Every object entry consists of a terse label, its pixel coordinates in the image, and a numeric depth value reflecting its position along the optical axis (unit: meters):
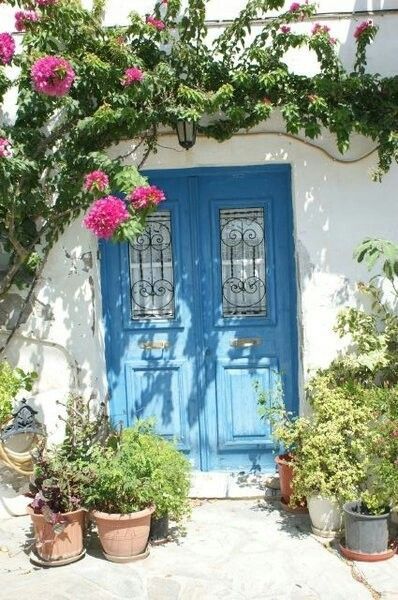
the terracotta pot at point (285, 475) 5.09
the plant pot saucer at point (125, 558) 4.49
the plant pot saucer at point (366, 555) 4.41
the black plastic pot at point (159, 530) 4.71
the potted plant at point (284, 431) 4.91
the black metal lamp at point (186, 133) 5.07
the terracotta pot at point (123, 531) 4.44
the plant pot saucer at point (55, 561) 4.46
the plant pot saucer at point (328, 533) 4.76
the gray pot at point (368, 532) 4.40
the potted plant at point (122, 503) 4.42
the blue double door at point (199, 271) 5.45
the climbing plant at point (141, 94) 4.90
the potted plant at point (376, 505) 4.38
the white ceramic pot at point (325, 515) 4.72
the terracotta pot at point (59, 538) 4.45
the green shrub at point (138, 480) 4.42
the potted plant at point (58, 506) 4.45
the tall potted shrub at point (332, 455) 4.60
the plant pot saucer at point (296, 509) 5.12
